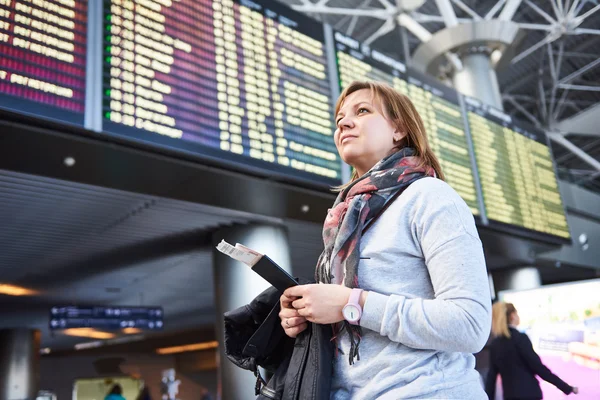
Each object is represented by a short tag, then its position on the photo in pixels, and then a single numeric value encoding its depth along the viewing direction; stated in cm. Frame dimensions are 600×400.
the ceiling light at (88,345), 1550
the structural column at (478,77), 1043
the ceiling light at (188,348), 1933
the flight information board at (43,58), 323
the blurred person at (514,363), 422
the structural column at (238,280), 521
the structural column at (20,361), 1210
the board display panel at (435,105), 595
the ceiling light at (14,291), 833
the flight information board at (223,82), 379
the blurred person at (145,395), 1405
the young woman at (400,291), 108
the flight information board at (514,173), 713
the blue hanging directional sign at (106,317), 855
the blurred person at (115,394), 1028
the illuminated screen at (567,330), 402
